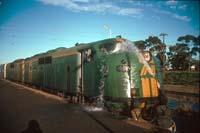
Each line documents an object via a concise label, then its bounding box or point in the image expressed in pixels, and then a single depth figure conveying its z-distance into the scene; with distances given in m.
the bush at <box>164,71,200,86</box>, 28.84
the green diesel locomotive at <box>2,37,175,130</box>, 8.21
